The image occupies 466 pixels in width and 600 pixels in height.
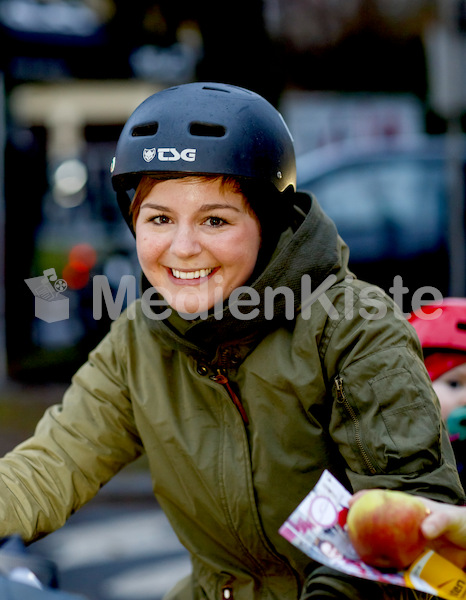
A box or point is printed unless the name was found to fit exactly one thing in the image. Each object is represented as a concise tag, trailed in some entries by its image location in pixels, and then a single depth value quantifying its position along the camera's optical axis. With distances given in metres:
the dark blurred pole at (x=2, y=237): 18.81
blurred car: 14.97
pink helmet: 5.78
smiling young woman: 4.08
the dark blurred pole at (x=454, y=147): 15.62
